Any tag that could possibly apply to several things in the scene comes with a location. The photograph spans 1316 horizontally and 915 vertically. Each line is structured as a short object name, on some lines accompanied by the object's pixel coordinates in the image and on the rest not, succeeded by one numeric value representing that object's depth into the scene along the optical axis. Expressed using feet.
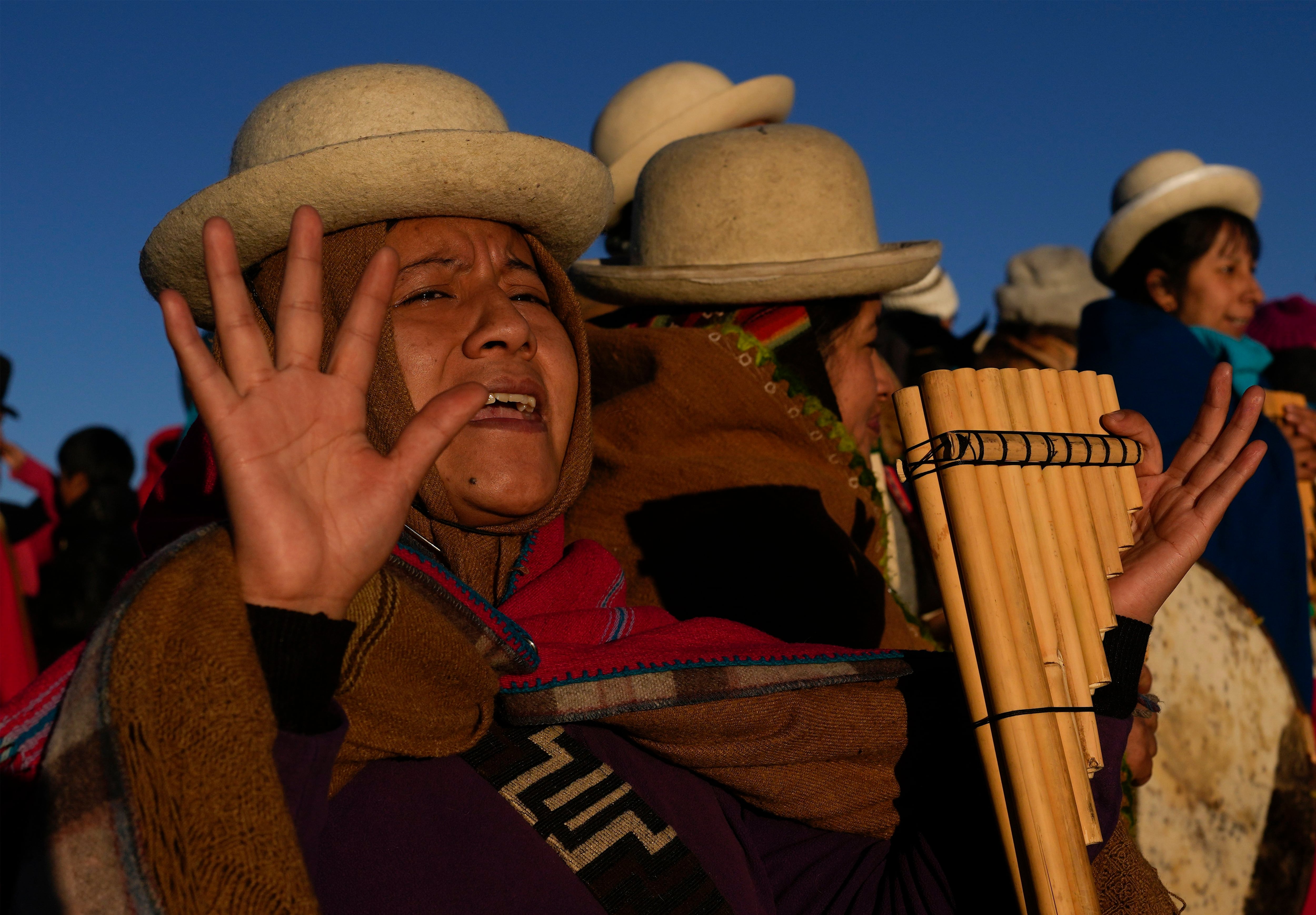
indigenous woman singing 3.78
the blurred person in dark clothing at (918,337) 19.45
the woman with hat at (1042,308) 19.60
